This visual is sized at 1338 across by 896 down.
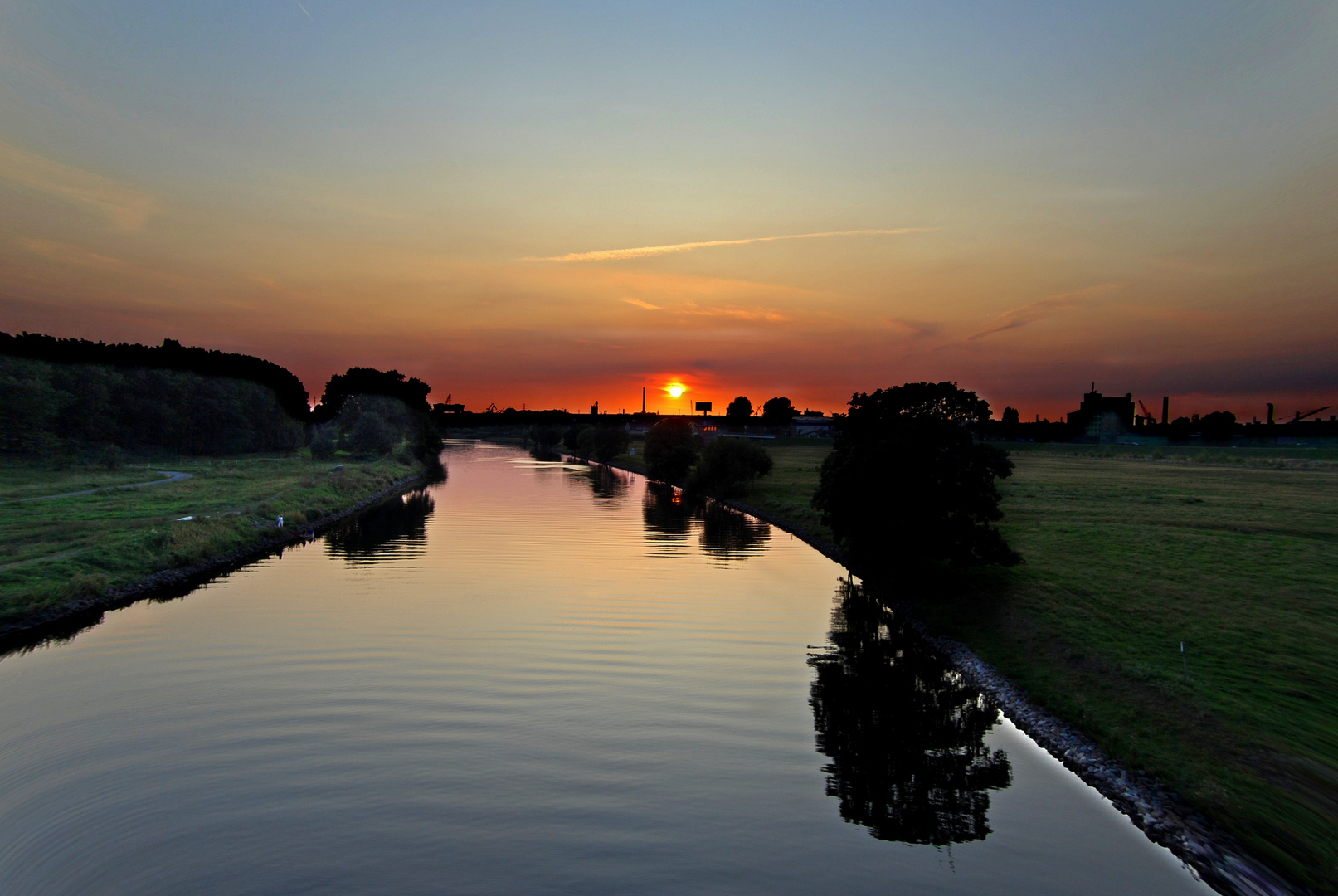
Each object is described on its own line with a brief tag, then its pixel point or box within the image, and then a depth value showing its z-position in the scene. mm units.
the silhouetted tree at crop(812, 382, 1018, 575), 33938
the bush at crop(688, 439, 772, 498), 86312
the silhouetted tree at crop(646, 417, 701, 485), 107062
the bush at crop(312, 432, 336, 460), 134250
